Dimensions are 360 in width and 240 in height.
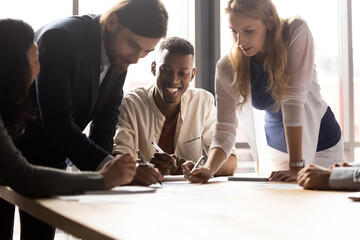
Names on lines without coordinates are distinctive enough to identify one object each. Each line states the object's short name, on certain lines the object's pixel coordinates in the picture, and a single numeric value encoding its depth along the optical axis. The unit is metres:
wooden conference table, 0.87
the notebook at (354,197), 1.33
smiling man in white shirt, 2.59
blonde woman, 2.13
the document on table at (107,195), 1.25
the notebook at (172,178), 2.04
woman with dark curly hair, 1.31
